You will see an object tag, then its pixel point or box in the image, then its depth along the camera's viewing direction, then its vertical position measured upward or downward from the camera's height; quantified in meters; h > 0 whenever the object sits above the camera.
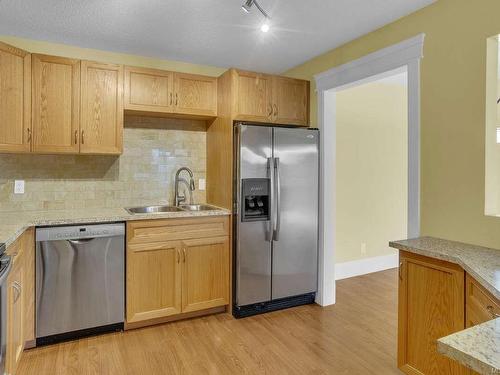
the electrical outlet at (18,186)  2.96 -0.02
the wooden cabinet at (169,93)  3.11 +0.87
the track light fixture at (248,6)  1.88 +1.00
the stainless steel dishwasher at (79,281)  2.53 -0.74
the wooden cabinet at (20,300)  1.94 -0.74
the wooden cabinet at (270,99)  3.21 +0.85
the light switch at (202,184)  3.73 +0.01
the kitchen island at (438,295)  1.61 -0.57
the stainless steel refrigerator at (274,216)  3.09 -0.28
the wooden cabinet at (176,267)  2.82 -0.71
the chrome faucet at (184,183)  3.55 +0.00
